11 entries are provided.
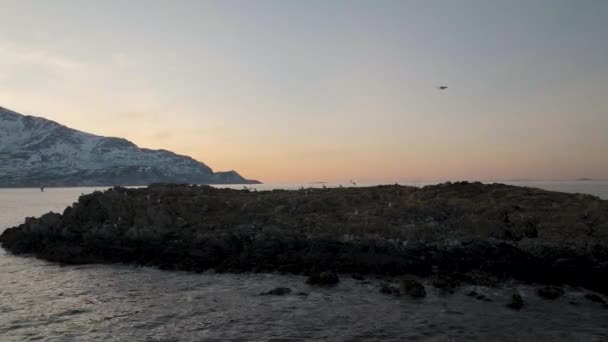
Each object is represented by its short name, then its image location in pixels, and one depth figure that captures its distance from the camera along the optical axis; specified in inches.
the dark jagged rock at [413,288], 986.1
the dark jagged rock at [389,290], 1013.3
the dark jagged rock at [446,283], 1036.2
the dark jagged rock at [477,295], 954.1
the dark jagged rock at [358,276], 1152.1
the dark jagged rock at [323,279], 1112.8
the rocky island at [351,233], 1194.0
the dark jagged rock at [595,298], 933.1
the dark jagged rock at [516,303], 893.8
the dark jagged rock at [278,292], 1023.4
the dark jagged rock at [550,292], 965.2
